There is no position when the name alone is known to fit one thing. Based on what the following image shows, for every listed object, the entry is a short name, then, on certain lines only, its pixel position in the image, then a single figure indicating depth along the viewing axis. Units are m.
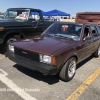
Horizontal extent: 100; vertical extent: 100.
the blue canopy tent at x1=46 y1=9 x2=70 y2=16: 22.88
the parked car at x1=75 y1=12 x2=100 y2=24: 9.52
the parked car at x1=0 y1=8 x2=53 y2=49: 5.58
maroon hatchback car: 3.37
